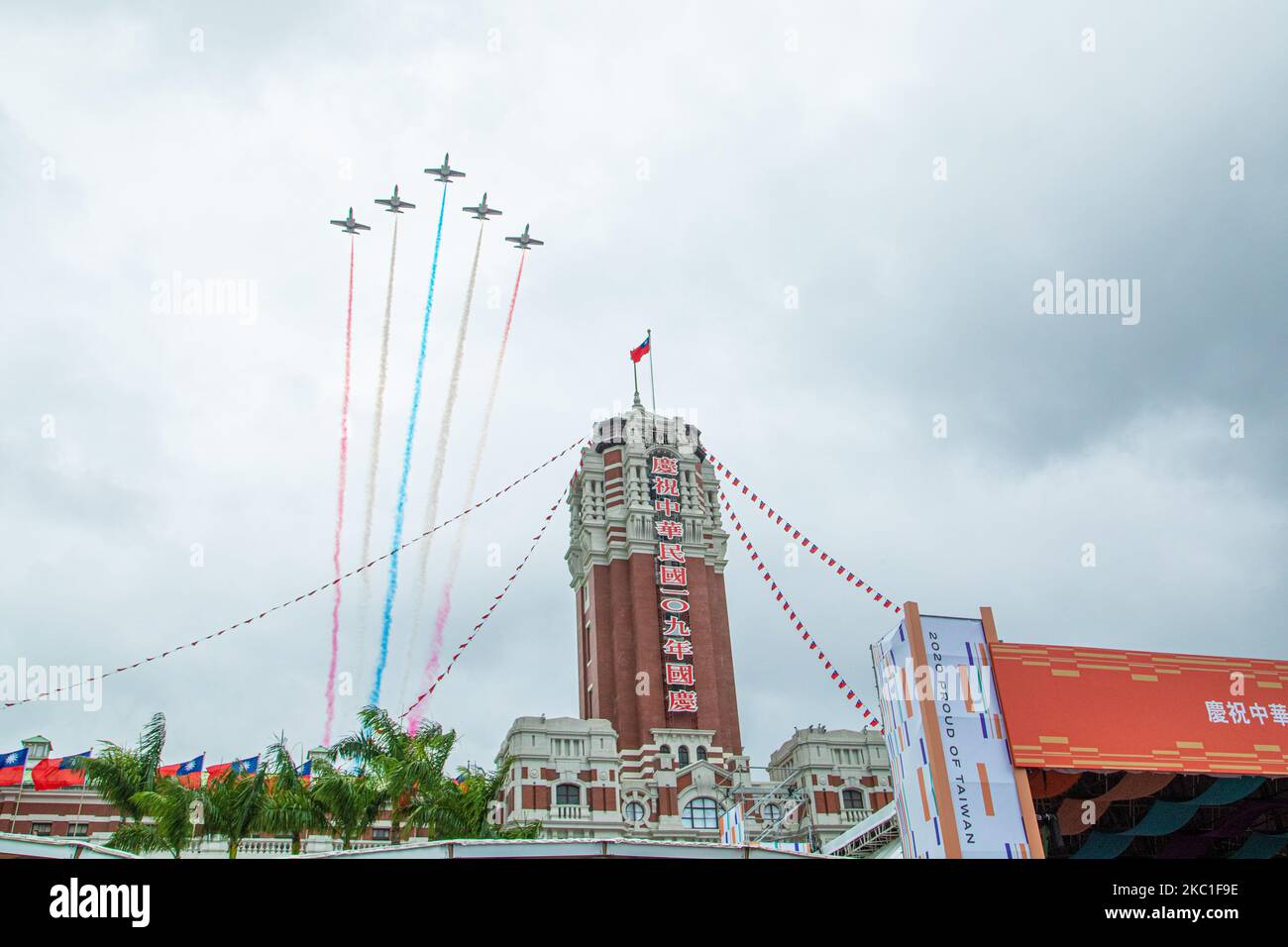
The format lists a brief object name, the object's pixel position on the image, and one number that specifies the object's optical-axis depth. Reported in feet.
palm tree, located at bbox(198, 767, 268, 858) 107.04
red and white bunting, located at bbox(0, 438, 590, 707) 155.02
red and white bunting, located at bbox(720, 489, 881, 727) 145.55
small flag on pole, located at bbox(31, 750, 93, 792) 225.56
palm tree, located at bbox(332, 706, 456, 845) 113.09
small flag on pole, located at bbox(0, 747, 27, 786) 219.61
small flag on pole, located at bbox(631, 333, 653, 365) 278.87
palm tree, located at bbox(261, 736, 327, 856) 109.19
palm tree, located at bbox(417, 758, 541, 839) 112.16
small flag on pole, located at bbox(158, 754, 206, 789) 202.06
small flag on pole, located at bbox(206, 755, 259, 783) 181.52
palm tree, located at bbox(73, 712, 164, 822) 119.03
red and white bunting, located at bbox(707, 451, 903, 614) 141.59
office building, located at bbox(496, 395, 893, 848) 208.74
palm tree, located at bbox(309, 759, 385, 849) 110.63
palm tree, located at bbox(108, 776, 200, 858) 106.52
